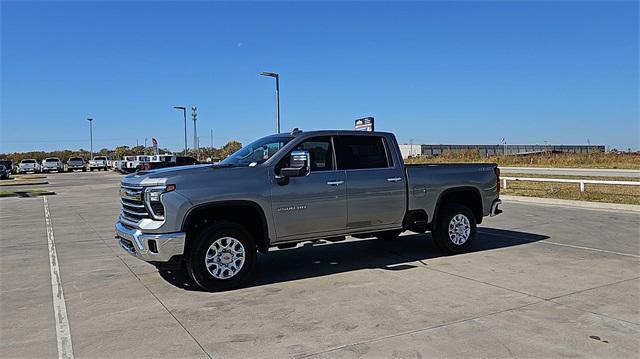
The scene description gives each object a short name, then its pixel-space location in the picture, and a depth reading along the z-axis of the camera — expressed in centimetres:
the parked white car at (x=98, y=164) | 6931
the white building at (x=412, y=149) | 9446
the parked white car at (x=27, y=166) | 6319
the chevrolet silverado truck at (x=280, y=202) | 617
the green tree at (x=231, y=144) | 8742
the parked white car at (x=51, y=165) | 6412
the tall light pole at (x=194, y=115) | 4544
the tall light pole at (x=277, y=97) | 2441
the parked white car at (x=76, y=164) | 6944
